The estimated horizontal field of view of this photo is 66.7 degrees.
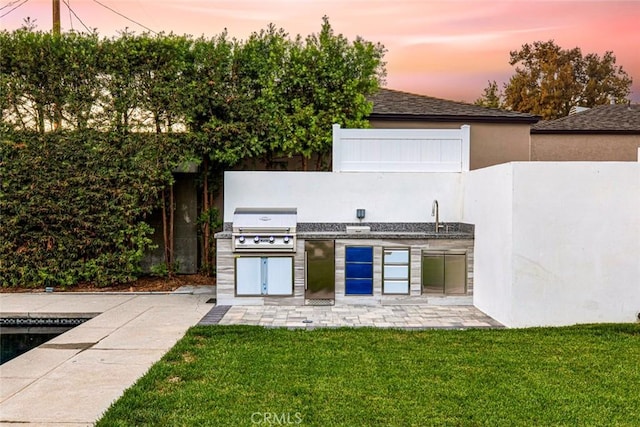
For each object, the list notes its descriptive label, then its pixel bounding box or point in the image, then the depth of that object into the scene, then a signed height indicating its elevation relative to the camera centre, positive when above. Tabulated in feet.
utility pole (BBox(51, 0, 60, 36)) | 33.36 +12.41
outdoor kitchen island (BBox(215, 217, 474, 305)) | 24.00 -3.78
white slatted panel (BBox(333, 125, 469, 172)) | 27.61 +2.35
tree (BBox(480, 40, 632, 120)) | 86.94 +20.61
